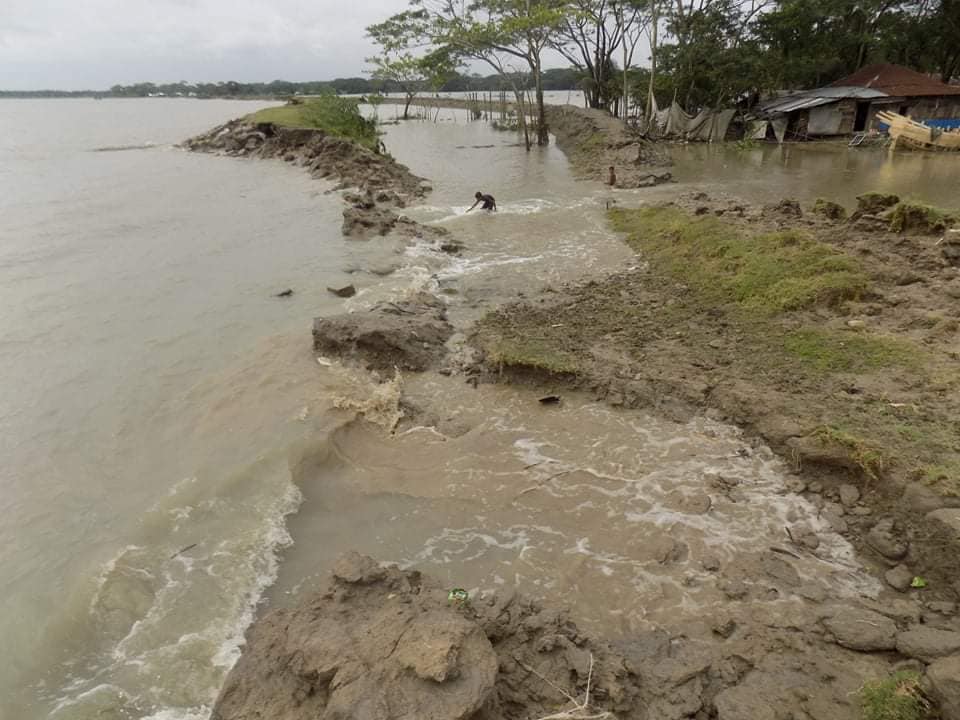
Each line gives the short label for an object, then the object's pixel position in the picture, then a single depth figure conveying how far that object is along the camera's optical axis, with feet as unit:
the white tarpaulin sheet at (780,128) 98.84
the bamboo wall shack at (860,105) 92.63
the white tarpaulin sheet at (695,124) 103.45
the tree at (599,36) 106.25
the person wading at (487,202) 55.36
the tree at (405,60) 115.14
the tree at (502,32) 92.12
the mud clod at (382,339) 26.30
